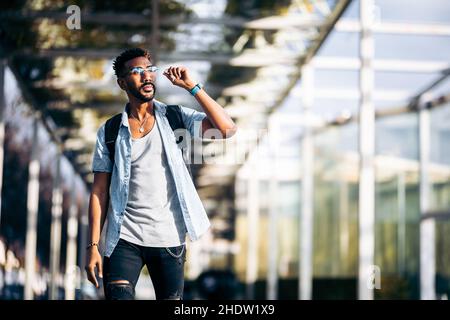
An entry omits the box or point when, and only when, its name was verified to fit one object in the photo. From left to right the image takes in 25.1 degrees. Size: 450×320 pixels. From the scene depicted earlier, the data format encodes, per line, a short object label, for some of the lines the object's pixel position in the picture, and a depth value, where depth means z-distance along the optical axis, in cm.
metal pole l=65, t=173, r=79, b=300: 1805
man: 331
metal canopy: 945
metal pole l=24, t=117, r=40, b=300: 1286
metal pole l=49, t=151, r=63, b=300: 1582
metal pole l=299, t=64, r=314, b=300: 1275
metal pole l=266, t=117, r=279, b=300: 1583
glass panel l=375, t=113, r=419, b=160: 1399
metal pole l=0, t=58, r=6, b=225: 1010
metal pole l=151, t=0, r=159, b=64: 926
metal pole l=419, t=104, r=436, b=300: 1316
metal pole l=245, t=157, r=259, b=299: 1934
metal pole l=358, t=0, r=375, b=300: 867
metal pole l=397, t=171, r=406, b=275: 1427
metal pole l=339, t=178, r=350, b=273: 1647
